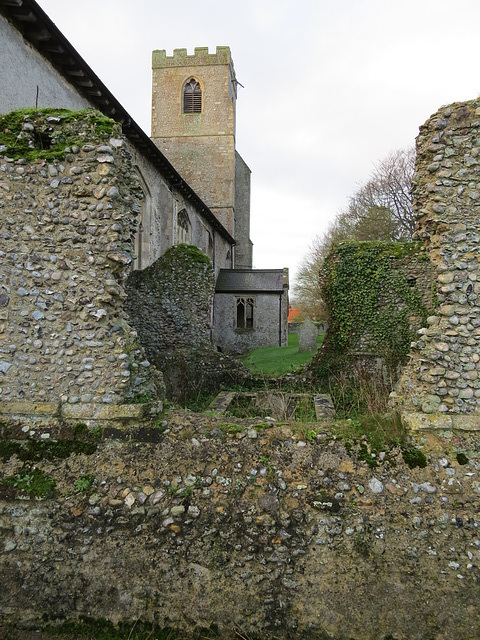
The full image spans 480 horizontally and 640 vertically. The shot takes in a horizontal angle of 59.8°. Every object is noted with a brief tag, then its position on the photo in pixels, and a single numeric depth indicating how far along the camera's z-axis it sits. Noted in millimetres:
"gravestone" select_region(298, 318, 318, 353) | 18078
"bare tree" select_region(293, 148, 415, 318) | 25875
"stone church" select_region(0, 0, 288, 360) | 9383
